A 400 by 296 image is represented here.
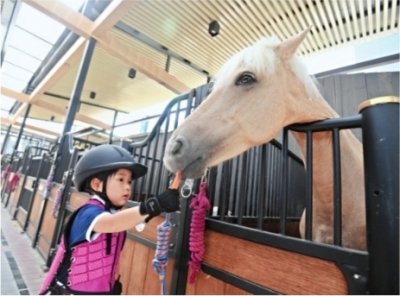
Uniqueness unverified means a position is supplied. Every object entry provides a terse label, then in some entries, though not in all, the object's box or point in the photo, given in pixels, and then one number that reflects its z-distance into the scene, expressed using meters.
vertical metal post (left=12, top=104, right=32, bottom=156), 7.85
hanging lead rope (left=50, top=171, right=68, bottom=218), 2.51
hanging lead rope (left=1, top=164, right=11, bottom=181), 6.85
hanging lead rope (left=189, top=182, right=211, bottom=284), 0.98
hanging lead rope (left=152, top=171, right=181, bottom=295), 0.96
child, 0.85
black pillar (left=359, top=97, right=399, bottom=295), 0.48
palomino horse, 0.79
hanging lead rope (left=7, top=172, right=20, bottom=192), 5.51
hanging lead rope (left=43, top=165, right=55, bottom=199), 3.00
